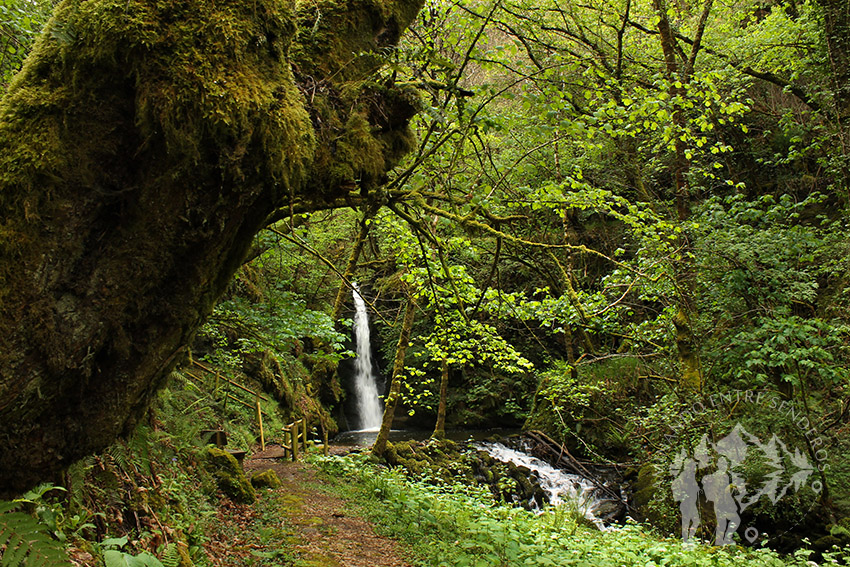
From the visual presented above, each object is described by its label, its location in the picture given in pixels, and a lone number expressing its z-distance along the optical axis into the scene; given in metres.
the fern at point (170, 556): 3.13
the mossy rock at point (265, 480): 7.44
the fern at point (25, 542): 1.76
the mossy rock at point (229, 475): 6.41
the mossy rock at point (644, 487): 9.38
